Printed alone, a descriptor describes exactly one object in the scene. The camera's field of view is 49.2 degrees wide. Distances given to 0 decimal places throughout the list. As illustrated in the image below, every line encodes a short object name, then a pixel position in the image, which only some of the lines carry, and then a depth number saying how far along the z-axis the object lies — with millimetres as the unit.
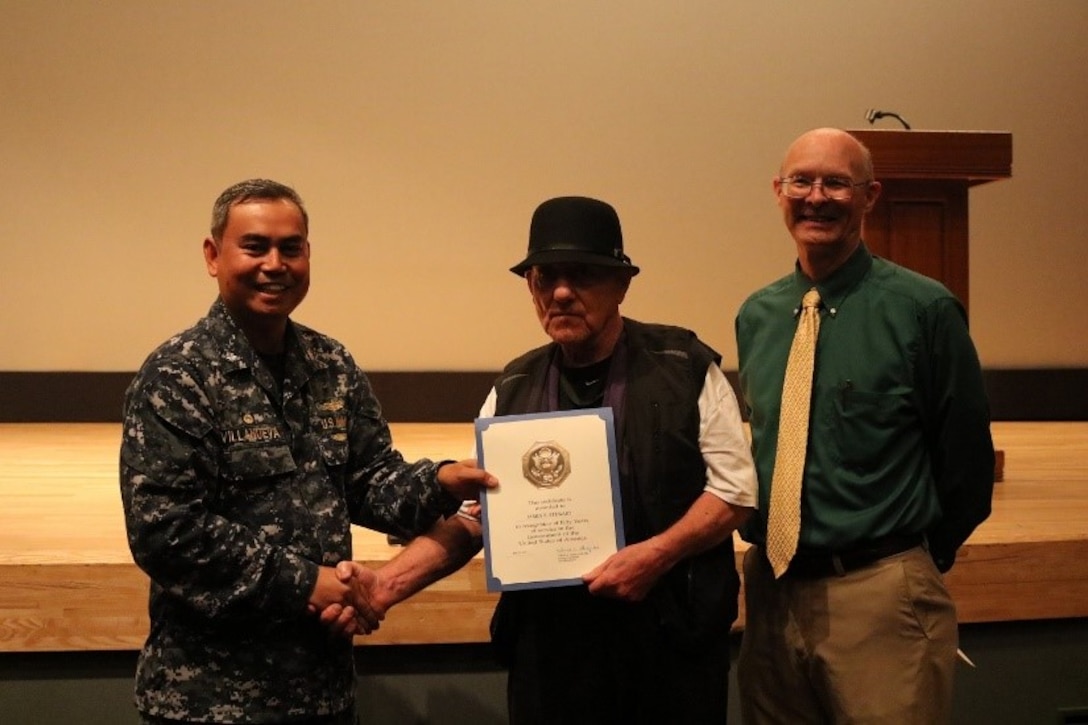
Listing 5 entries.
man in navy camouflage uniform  1721
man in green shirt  2082
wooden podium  3408
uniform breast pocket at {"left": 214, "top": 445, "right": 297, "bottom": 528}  1768
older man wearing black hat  1891
